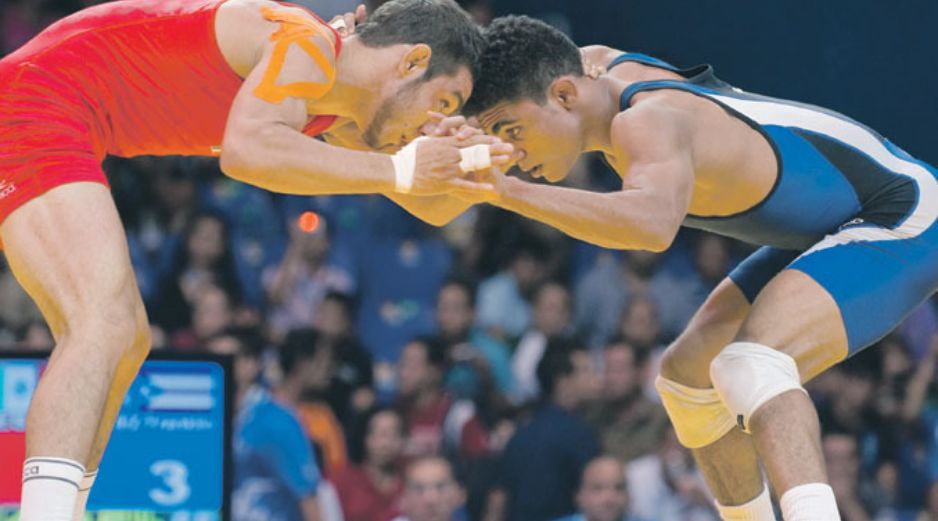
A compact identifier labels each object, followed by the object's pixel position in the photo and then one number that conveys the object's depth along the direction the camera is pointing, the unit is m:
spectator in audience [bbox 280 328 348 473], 13.18
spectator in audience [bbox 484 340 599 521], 12.64
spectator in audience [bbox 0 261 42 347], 13.37
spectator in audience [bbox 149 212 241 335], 13.59
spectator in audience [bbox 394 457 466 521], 12.36
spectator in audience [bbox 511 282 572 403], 14.05
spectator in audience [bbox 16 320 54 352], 12.49
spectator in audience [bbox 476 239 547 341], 14.62
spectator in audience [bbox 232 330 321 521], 12.62
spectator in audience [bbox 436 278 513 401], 13.72
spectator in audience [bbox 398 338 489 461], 13.25
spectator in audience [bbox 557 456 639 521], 12.48
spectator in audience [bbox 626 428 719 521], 12.97
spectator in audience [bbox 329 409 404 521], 12.86
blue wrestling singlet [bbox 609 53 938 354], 7.83
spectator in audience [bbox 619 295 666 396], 14.15
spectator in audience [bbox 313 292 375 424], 13.41
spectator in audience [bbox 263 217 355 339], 14.45
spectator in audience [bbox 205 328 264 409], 12.71
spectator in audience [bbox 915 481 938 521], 13.47
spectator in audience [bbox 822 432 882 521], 13.28
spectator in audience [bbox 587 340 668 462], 13.41
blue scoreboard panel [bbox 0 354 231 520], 8.76
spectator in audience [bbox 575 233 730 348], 14.91
